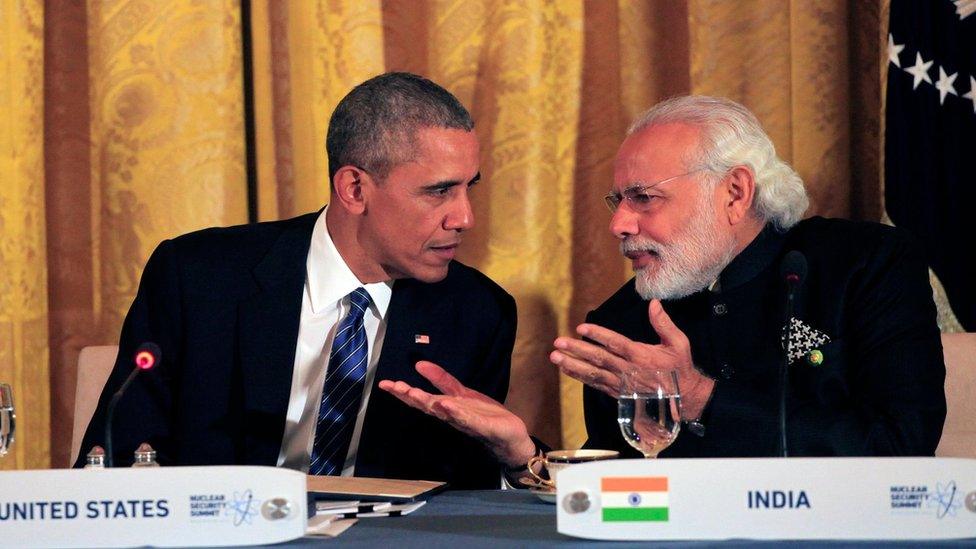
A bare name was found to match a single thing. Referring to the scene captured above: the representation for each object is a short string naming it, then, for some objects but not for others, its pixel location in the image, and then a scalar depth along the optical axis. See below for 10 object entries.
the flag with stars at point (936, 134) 6.27
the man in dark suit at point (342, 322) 5.61
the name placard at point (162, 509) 3.35
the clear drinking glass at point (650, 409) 3.92
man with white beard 4.82
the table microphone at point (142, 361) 3.80
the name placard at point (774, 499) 3.22
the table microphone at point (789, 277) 4.07
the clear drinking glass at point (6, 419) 4.17
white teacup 4.24
